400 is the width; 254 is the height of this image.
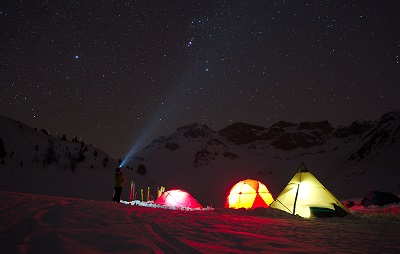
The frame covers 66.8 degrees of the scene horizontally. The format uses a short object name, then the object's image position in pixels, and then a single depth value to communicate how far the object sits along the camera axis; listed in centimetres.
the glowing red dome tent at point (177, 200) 1799
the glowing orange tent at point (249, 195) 1694
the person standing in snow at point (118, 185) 1393
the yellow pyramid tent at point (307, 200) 1180
